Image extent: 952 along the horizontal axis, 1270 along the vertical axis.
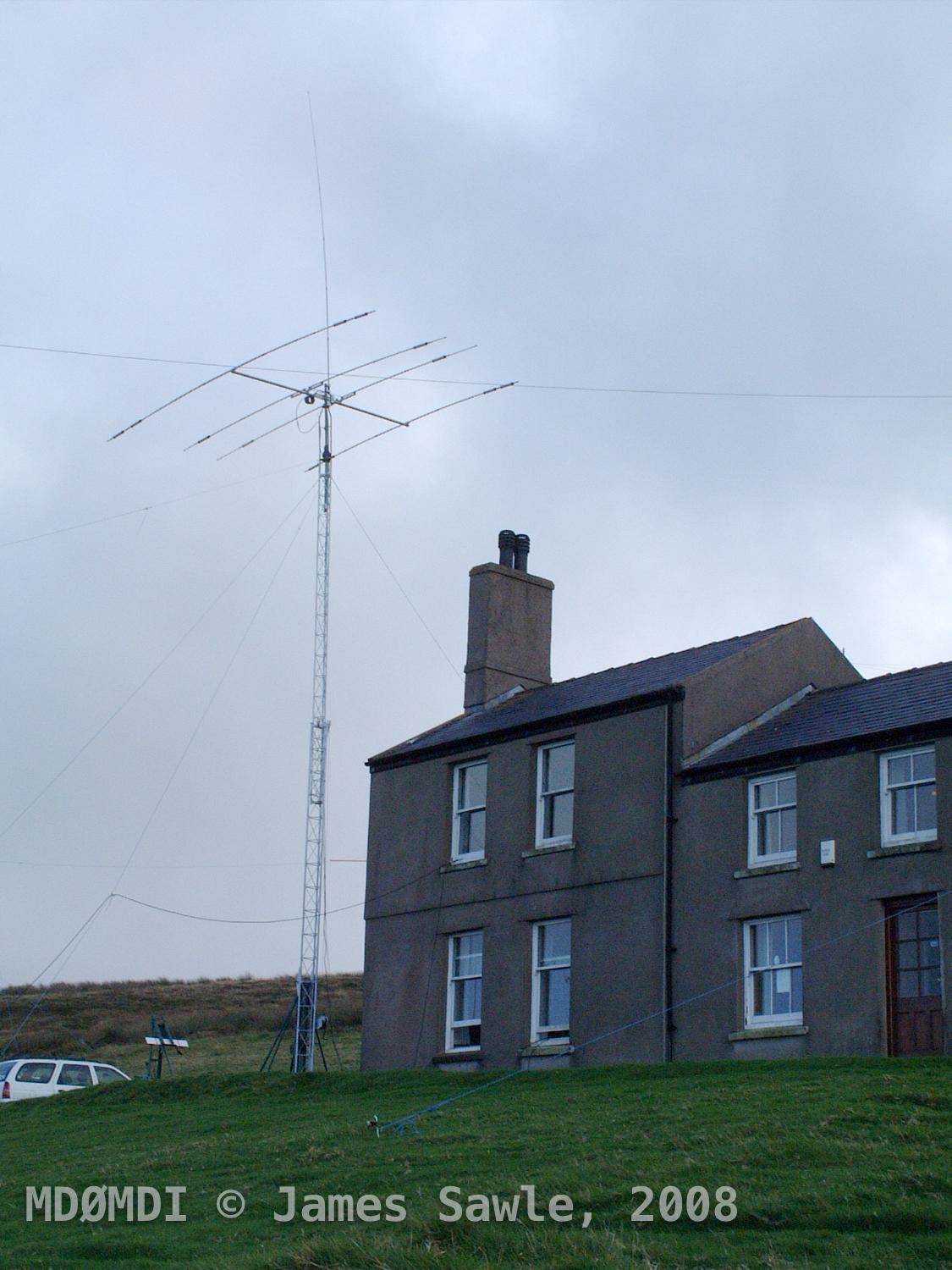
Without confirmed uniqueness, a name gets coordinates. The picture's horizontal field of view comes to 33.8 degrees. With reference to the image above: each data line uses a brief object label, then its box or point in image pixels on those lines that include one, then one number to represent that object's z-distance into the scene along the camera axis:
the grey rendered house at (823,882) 23.89
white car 32.47
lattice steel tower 31.73
